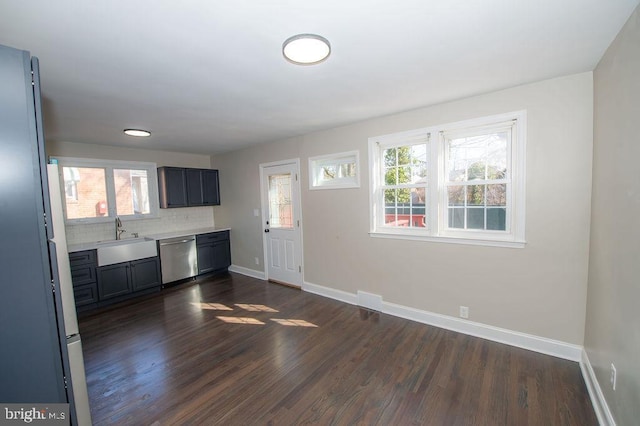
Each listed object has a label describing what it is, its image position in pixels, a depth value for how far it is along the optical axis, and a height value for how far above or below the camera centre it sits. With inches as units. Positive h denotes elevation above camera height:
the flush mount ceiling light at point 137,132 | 135.2 +39.5
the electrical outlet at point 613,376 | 62.1 -44.5
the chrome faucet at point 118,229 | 173.0 -14.2
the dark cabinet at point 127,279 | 150.5 -43.7
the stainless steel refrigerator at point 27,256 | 46.8 -8.6
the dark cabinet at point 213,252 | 196.4 -37.1
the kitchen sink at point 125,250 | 150.9 -26.0
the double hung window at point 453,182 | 99.9 +6.4
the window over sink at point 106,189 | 158.2 +12.5
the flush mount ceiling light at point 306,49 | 61.1 +37.6
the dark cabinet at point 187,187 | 190.5 +14.3
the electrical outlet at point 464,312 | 109.9 -48.8
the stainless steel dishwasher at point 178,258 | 176.4 -36.9
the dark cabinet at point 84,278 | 141.0 -38.4
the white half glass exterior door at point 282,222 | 171.5 -13.9
